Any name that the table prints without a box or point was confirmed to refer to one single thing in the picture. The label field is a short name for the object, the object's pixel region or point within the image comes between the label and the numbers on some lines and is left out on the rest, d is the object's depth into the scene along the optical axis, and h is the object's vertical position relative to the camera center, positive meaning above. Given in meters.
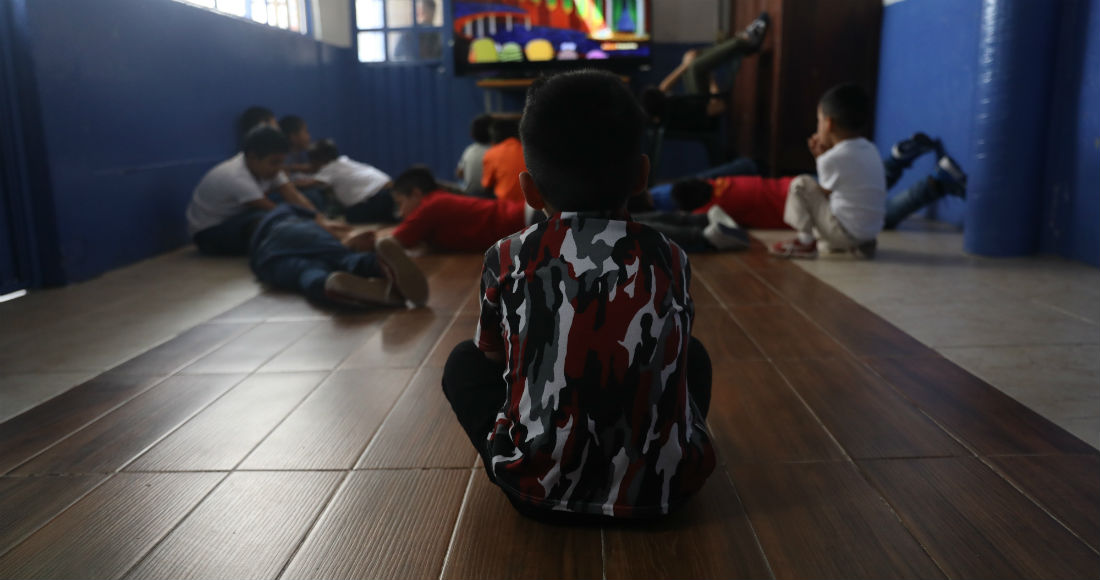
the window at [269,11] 4.39 +0.68
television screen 5.93 +0.64
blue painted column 3.02 -0.01
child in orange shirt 4.10 -0.21
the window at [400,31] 6.20 +0.70
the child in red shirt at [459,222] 3.60 -0.41
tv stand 5.74 +0.27
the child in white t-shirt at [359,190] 4.62 -0.34
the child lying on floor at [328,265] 2.59 -0.46
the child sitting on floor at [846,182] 3.21 -0.22
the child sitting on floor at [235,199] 3.66 -0.31
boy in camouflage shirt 1.07 -0.26
